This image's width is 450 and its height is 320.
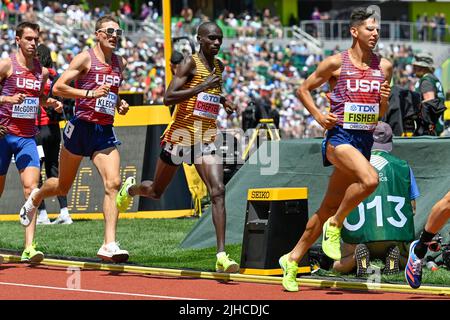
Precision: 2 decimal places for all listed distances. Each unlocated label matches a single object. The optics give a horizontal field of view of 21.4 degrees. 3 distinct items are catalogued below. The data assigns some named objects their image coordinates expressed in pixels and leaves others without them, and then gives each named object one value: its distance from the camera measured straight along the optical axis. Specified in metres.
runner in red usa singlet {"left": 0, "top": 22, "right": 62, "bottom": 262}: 11.95
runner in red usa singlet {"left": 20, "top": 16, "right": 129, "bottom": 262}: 11.44
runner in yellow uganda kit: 10.78
